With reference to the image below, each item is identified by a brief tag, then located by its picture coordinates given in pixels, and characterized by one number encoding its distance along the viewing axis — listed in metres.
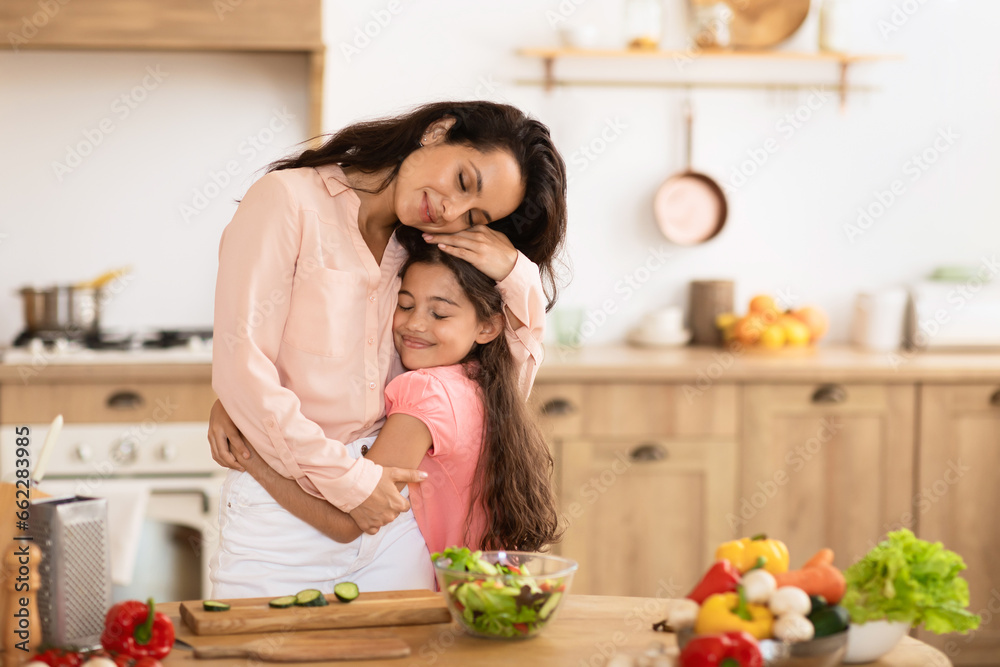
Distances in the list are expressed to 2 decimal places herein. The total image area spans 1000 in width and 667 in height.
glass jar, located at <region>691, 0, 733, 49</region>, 3.10
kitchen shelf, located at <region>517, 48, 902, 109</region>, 3.05
